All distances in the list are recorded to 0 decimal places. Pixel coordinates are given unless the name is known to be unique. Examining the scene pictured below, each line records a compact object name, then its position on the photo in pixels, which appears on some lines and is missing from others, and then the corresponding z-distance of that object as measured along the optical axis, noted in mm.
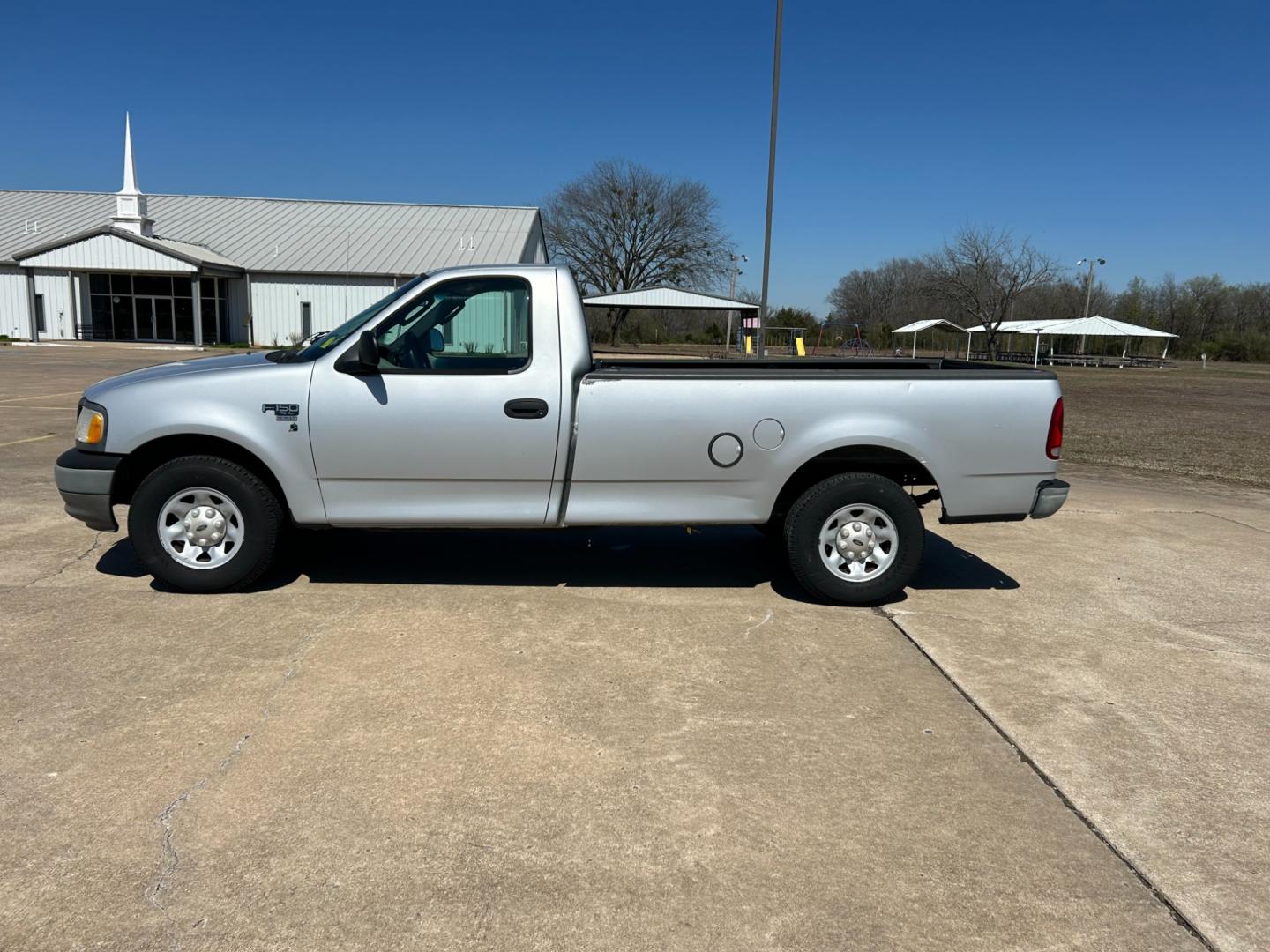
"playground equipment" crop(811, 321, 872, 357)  39219
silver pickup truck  5305
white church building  39812
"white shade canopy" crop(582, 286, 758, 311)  37100
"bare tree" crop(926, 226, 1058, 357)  57500
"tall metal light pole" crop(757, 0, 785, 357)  15352
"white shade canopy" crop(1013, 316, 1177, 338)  52031
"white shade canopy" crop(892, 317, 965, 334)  47656
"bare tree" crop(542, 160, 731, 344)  64375
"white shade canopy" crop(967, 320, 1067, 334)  54250
